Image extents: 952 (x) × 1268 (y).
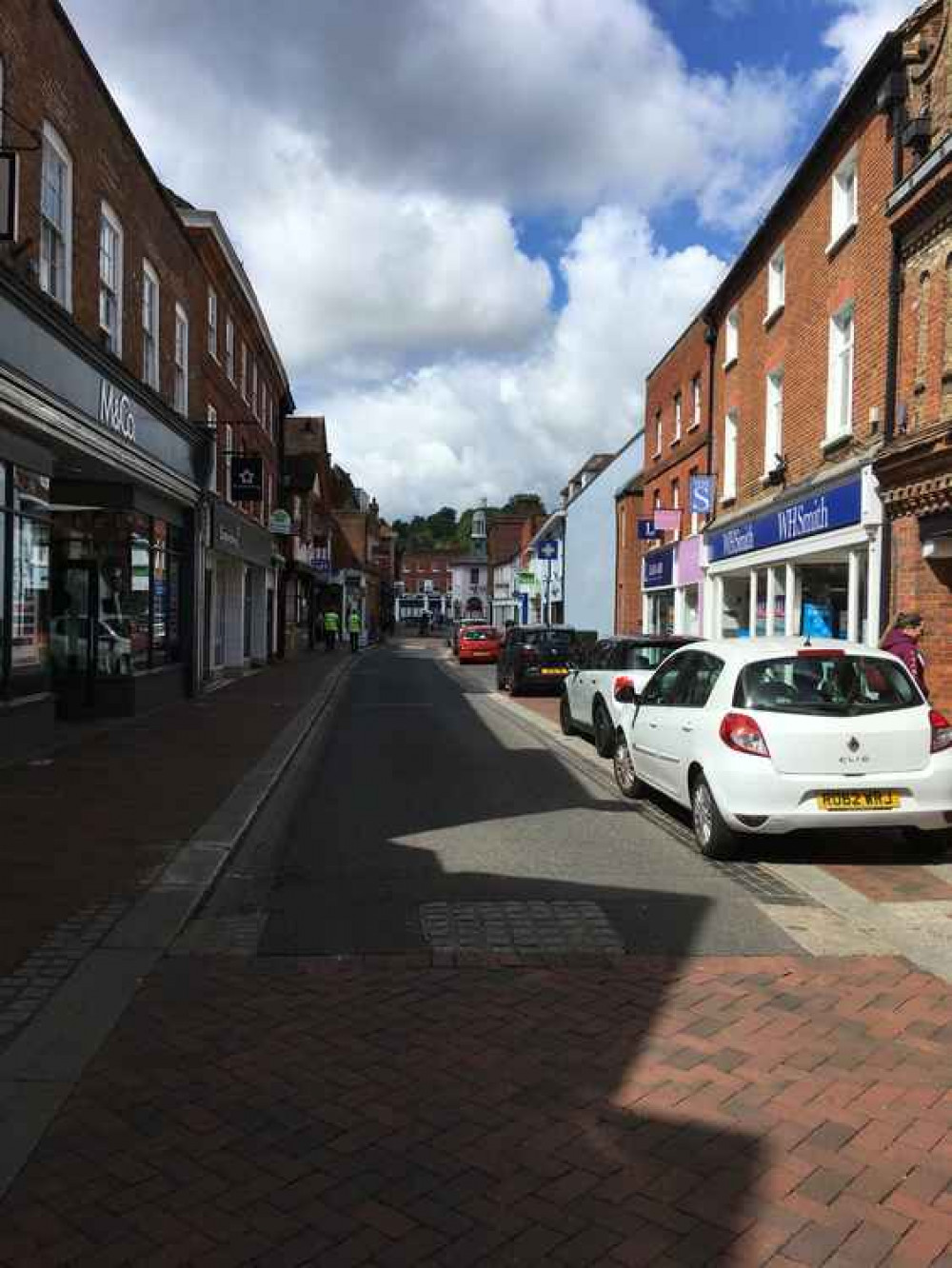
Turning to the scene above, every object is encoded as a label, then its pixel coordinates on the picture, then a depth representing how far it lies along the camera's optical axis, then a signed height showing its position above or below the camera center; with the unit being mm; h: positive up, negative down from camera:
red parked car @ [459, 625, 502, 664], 37844 -968
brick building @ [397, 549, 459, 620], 143000 +5971
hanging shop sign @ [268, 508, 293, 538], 30250 +2615
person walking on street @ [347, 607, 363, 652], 42438 -491
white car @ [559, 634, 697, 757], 12602 -646
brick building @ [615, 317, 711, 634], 23922 +3671
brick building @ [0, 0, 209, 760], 10852 +2547
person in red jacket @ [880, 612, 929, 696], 9805 -163
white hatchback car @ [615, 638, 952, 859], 6969 -826
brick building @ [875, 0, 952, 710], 12148 +3181
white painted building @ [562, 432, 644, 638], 38406 +2976
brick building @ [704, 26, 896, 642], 14109 +3701
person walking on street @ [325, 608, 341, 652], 42719 -566
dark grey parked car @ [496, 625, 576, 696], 22859 -843
